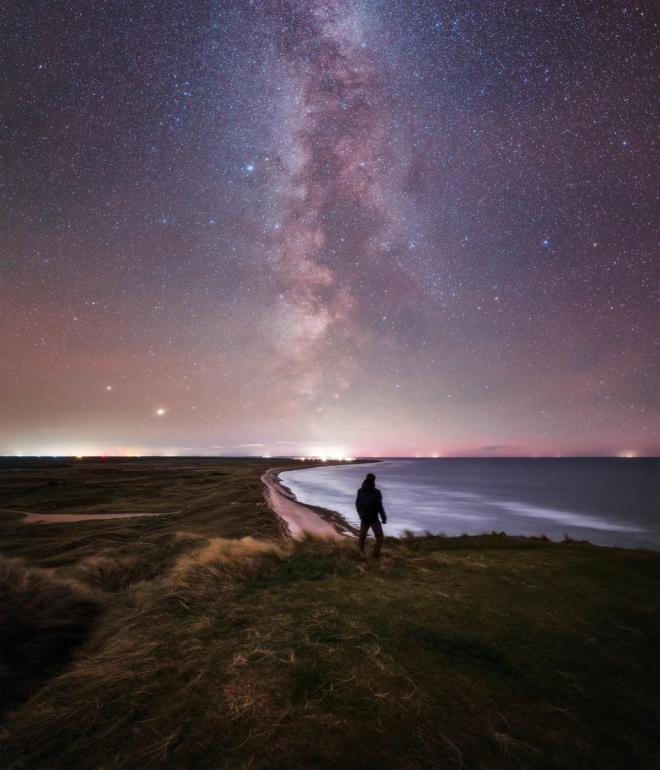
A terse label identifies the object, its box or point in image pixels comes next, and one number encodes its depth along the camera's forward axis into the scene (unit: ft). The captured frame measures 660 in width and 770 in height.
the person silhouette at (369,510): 35.09
